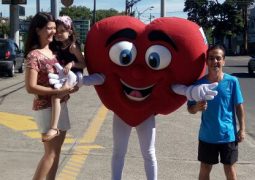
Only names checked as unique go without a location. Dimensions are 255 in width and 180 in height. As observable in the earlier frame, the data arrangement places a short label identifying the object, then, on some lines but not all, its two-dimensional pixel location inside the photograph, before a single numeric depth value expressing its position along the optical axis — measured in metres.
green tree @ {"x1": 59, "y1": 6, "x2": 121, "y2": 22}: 73.20
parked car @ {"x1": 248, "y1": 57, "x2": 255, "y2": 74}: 18.07
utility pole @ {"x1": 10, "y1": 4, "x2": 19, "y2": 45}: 21.89
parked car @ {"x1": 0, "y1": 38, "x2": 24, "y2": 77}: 15.66
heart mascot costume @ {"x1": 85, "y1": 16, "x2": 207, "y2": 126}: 3.60
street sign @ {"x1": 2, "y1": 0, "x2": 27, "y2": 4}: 19.99
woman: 3.41
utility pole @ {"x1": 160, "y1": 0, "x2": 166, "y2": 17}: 12.01
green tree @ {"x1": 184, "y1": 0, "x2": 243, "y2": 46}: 62.21
